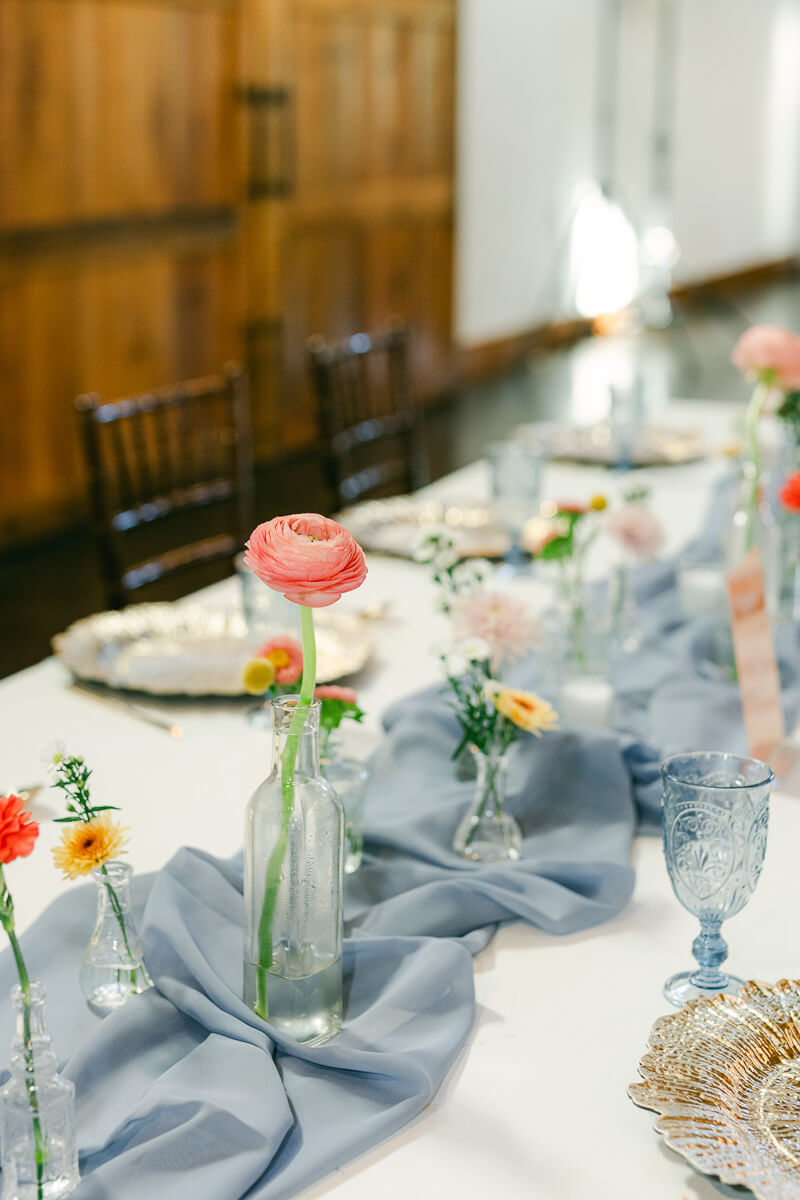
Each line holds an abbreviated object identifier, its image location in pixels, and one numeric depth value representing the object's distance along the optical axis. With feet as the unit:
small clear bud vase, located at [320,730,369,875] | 3.89
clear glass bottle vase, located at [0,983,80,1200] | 2.59
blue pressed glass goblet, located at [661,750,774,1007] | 3.21
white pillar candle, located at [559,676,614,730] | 4.73
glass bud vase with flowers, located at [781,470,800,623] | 5.94
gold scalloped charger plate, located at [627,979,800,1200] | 2.62
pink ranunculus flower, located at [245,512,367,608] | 2.74
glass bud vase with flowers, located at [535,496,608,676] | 4.97
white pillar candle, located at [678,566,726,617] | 5.92
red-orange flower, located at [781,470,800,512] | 5.43
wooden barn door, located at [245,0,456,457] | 17.56
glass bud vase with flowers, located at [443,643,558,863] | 3.81
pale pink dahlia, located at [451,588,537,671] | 4.27
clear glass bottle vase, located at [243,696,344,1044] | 3.03
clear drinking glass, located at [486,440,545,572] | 6.92
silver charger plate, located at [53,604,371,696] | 5.18
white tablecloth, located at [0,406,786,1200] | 2.75
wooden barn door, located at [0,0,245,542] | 13.78
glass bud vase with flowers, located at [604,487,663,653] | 5.68
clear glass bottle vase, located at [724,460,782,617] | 5.72
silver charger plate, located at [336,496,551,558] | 6.84
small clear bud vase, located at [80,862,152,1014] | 3.28
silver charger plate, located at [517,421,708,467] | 8.60
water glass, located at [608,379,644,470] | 8.61
